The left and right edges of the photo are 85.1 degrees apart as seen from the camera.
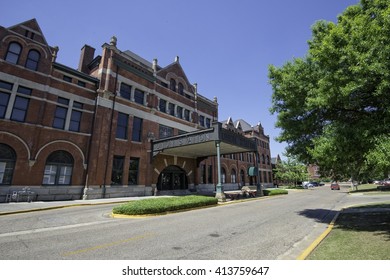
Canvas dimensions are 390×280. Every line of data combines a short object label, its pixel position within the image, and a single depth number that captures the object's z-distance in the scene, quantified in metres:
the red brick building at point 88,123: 16.36
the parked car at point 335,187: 44.47
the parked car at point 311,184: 59.41
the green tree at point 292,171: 48.78
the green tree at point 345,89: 6.04
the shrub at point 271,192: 26.01
